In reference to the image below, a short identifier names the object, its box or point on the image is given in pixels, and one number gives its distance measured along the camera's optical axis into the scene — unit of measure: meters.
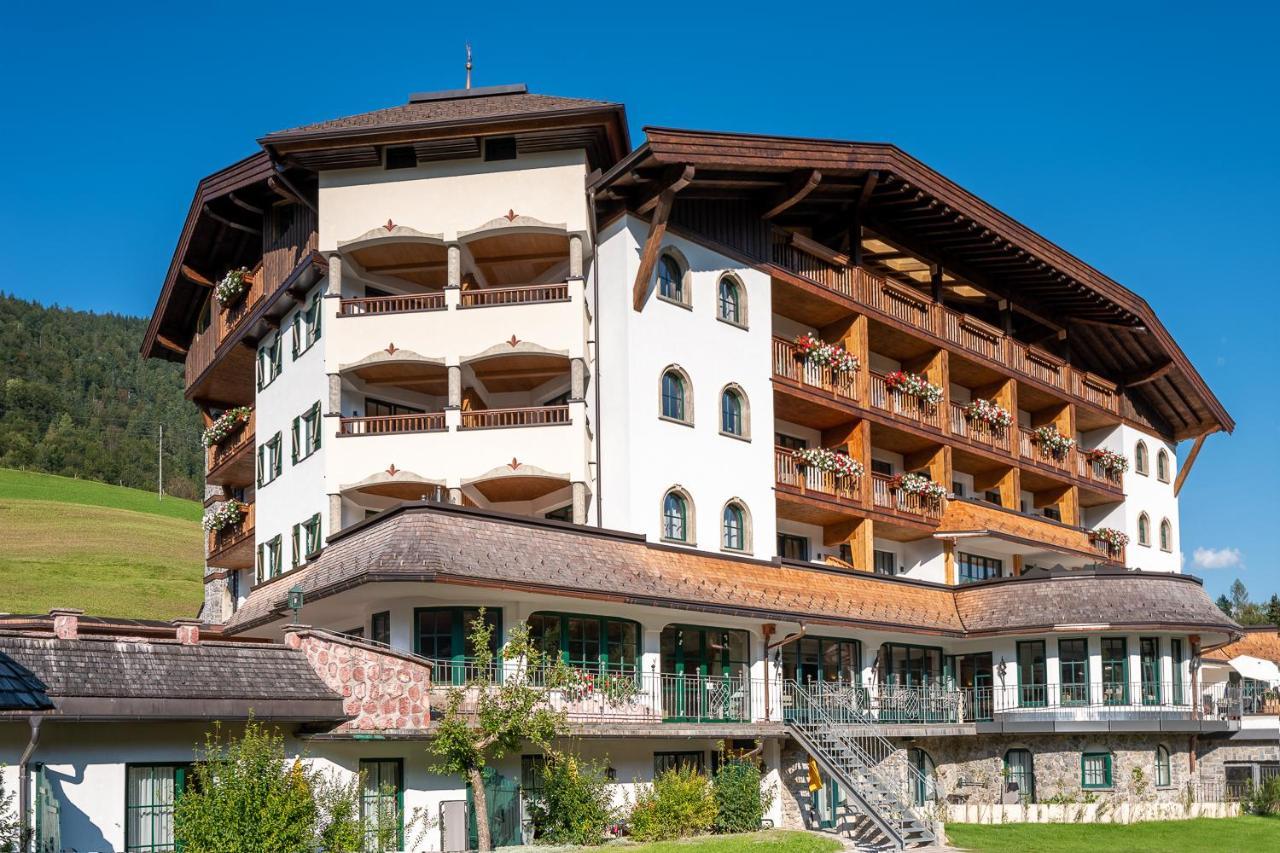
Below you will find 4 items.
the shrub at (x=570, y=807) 27.69
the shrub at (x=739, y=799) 31.36
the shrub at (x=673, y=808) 28.89
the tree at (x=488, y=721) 25.05
